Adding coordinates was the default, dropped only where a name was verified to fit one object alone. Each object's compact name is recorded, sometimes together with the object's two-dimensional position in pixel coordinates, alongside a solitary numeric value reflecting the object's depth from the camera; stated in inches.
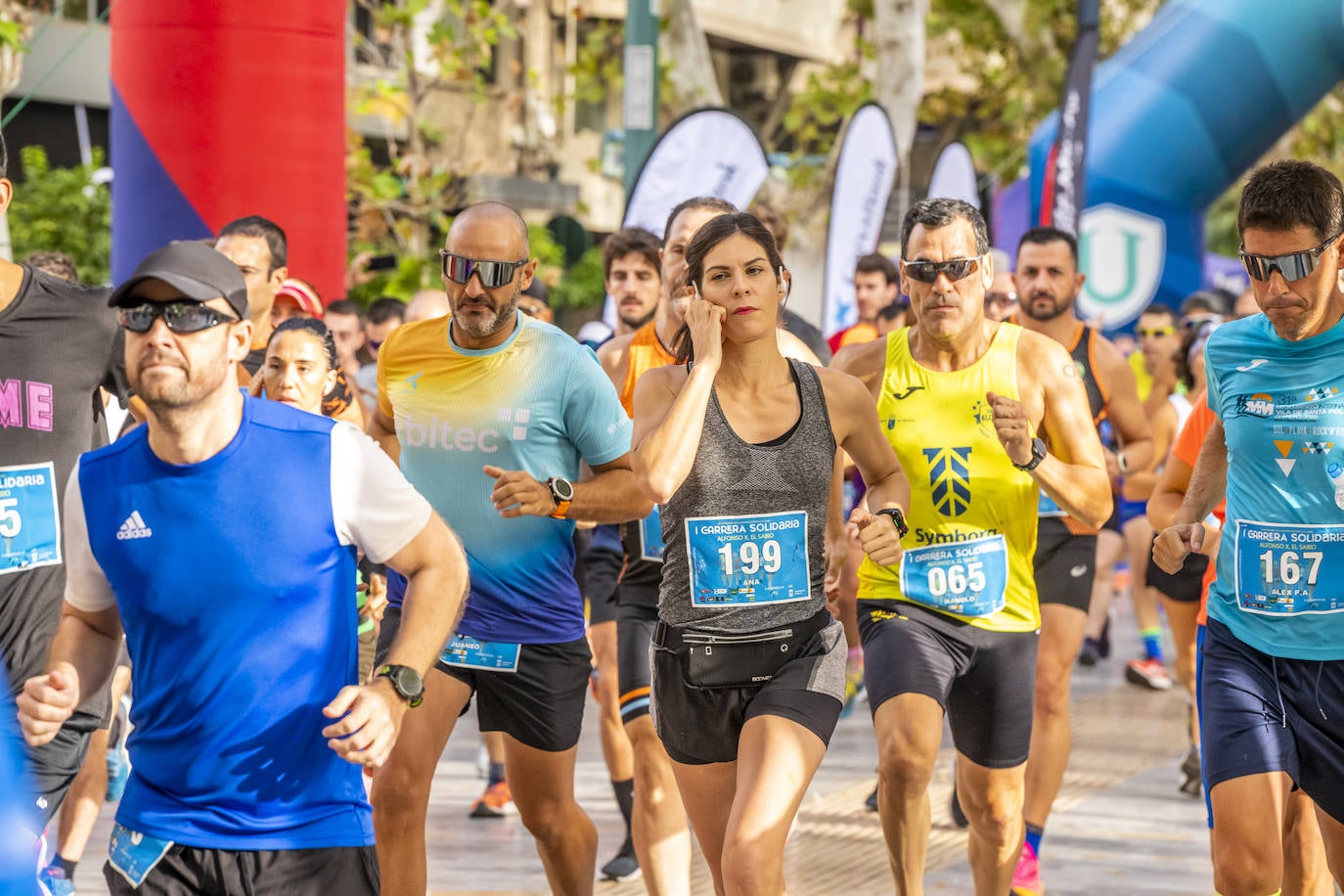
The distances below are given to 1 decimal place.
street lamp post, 957.2
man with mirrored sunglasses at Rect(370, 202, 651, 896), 416.8
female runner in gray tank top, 366.9
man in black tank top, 534.0
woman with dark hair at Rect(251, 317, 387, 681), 457.7
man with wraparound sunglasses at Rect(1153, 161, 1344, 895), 358.0
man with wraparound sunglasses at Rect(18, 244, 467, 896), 271.1
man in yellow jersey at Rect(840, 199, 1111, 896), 433.7
